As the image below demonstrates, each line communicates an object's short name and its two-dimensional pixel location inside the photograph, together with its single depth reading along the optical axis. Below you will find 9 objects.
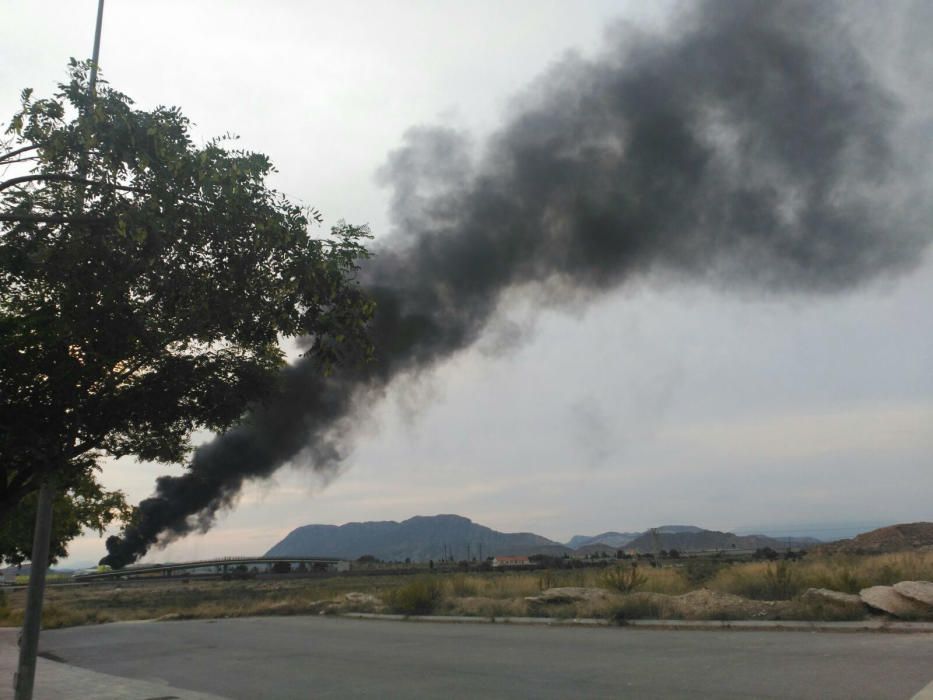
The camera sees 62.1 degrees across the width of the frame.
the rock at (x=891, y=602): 12.09
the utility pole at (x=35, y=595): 7.23
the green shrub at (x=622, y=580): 18.38
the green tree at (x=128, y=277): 6.40
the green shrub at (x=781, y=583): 15.98
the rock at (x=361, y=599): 22.73
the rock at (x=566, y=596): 17.39
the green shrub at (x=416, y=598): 20.22
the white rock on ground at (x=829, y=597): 13.00
